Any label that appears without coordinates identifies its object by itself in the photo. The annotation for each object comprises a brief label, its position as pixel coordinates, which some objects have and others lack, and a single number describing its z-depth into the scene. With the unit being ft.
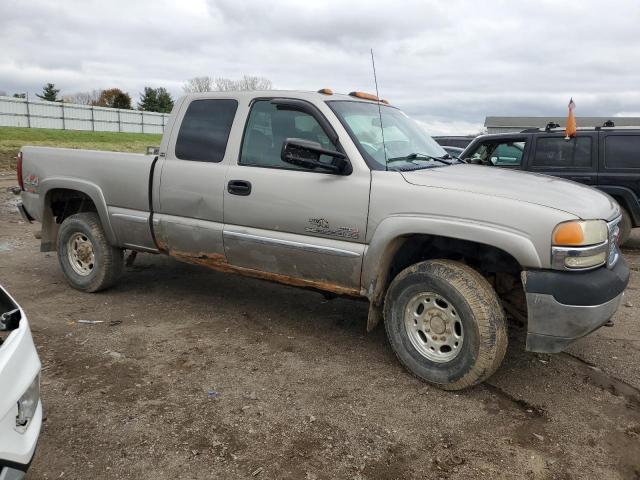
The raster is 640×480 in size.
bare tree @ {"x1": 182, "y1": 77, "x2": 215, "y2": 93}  186.44
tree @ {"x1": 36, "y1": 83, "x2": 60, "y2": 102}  206.28
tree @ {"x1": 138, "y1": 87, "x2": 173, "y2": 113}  202.28
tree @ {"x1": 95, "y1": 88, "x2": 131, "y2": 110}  197.77
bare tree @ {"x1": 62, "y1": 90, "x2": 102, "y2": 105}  232.98
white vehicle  6.43
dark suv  24.68
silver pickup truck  10.55
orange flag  16.11
